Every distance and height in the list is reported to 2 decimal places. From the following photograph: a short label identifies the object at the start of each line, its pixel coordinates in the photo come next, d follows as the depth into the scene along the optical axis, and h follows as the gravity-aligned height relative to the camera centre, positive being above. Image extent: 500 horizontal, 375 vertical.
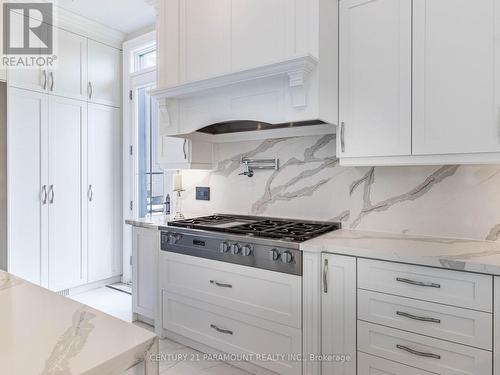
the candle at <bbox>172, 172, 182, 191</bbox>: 3.06 +0.00
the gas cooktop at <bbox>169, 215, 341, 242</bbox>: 2.07 -0.31
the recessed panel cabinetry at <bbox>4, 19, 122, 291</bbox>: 3.09 +0.14
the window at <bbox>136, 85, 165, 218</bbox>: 3.74 +0.20
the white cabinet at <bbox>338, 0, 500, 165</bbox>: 1.66 +0.55
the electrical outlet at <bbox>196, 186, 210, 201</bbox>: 3.14 -0.10
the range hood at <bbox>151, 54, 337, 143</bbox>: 1.97 +0.55
